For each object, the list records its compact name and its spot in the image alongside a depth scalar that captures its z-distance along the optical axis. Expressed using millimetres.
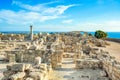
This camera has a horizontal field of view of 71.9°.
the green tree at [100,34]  25865
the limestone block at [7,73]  4022
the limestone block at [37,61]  5647
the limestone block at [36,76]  3865
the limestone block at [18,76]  3556
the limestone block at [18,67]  4055
